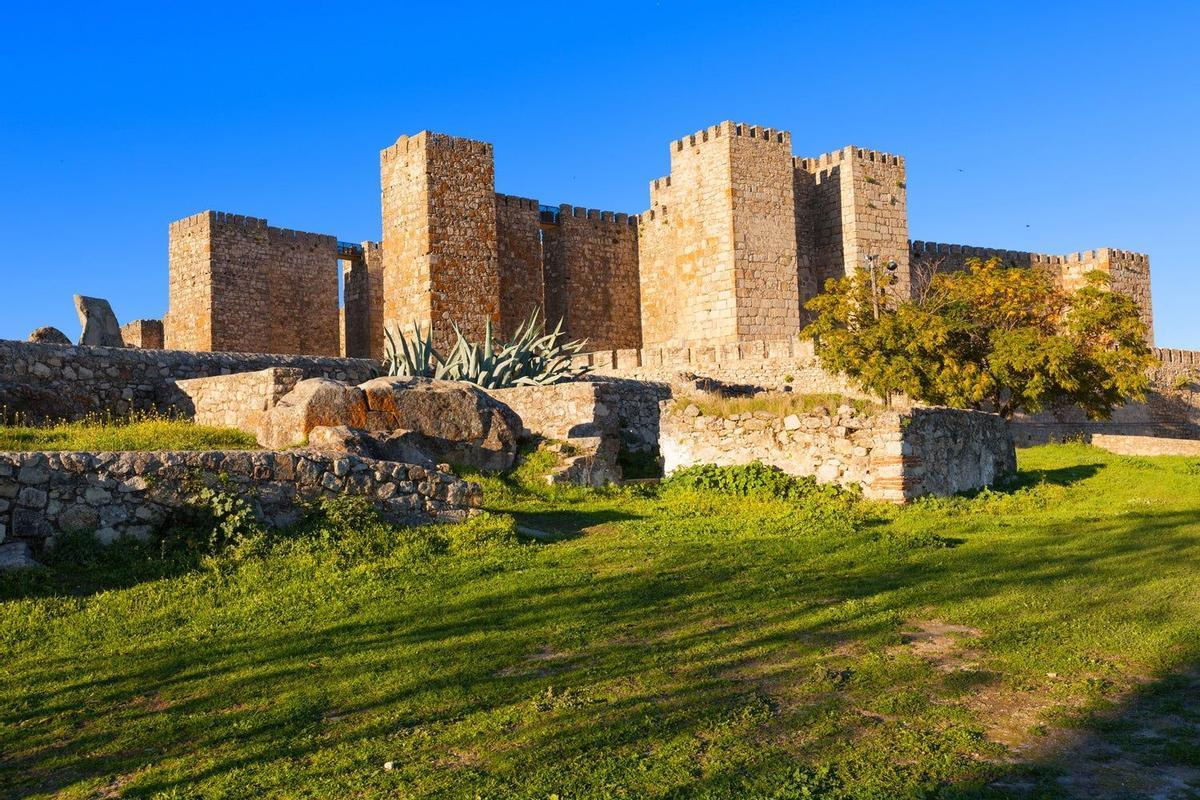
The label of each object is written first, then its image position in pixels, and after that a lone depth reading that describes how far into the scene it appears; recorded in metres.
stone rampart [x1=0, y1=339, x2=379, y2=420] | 13.88
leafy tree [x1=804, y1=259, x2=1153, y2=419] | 22.42
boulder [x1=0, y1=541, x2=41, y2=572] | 7.16
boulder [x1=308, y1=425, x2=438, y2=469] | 11.13
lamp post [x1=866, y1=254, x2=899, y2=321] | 24.03
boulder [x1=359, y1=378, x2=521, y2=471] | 13.08
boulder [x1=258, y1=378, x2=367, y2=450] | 12.16
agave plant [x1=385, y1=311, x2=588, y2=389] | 17.56
